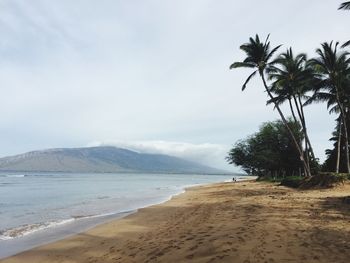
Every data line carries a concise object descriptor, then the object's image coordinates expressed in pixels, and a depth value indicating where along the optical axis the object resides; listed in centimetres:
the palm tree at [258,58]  3516
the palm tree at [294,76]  3481
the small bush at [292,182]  3052
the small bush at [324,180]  2475
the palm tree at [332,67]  3247
